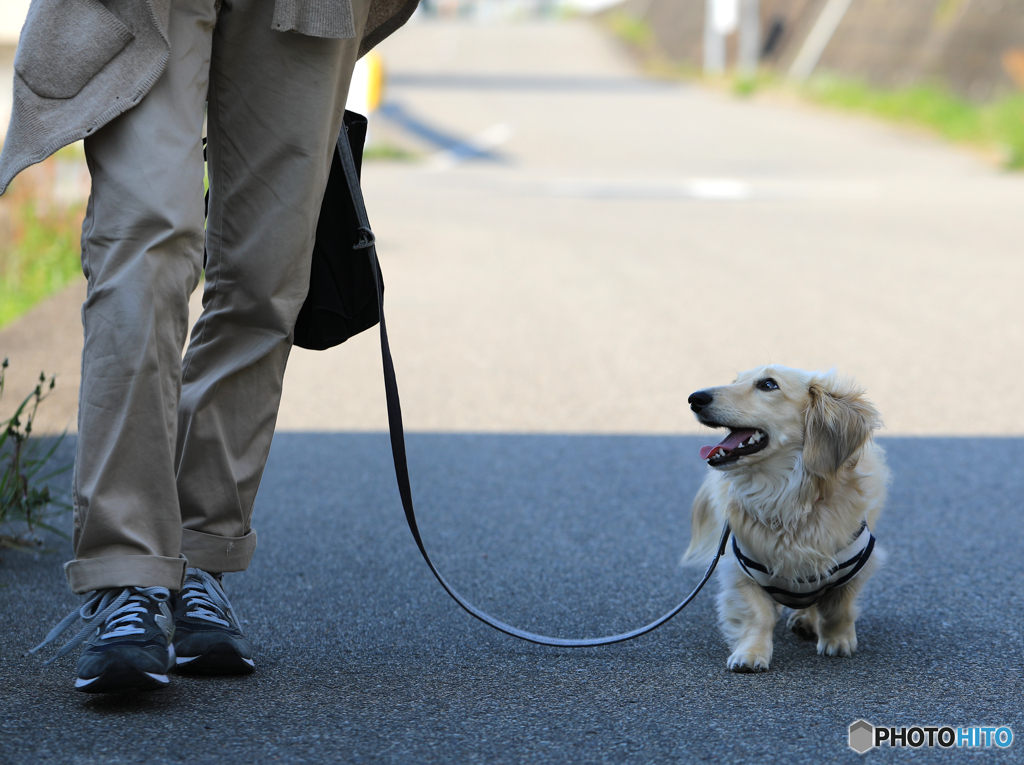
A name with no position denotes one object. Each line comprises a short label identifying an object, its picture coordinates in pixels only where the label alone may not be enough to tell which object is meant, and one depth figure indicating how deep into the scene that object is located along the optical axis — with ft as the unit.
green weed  20.74
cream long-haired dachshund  17.02
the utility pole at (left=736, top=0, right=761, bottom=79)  195.00
